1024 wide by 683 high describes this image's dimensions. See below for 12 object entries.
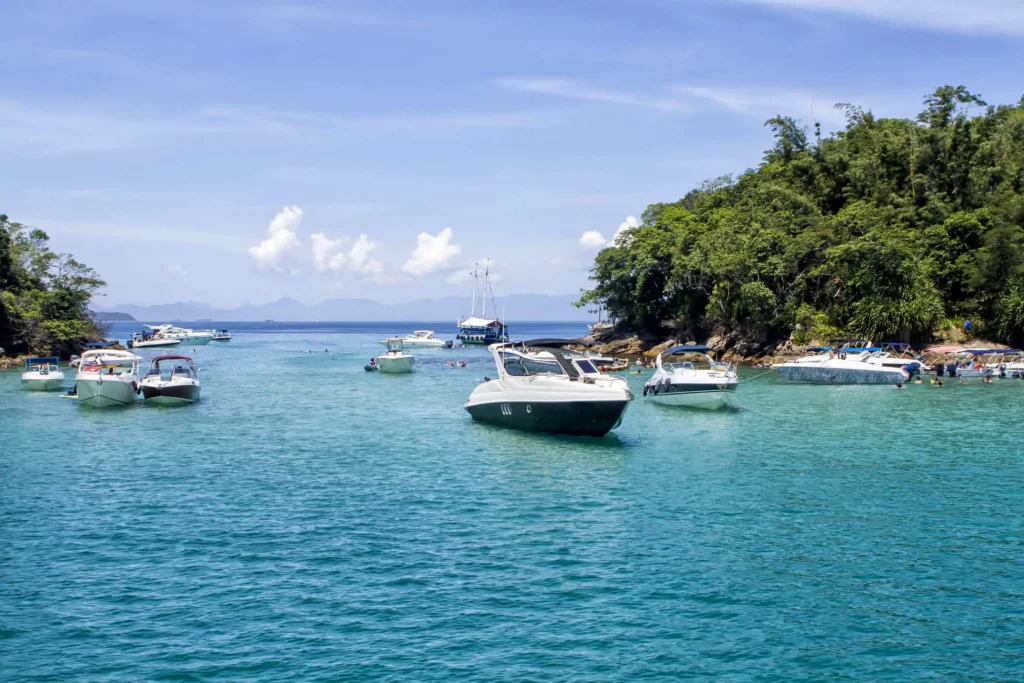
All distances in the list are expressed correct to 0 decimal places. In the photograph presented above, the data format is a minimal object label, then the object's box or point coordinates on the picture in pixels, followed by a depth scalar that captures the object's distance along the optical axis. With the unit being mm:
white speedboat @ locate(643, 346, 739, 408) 50562
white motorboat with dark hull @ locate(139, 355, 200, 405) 53938
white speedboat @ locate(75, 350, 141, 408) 52656
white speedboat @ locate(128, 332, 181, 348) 147175
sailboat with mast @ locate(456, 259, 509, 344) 159138
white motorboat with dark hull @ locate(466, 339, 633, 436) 37812
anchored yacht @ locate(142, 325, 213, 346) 171338
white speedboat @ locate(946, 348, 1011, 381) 68188
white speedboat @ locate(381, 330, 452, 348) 147500
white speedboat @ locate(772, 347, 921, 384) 65250
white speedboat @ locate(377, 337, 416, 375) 87375
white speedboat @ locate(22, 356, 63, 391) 65125
